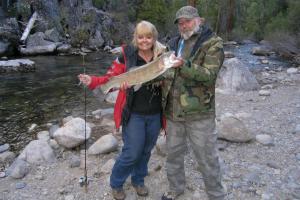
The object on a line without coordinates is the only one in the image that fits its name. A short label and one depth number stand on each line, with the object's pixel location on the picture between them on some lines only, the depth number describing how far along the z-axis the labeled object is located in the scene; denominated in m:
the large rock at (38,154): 6.06
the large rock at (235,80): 11.76
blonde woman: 4.04
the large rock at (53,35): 28.08
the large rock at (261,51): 25.74
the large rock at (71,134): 6.47
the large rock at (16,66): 16.70
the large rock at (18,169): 5.54
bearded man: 3.80
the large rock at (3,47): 22.51
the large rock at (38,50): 23.69
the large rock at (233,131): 6.35
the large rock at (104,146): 6.07
